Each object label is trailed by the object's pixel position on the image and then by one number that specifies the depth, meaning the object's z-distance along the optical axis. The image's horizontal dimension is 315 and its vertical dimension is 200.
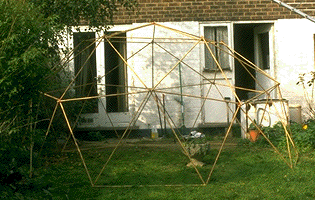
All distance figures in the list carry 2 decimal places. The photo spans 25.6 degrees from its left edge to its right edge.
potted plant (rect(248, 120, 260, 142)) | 15.43
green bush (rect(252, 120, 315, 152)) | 13.52
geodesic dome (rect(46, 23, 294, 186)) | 17.75
